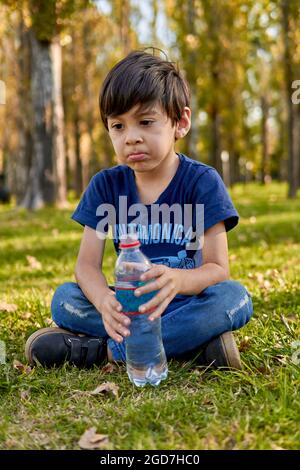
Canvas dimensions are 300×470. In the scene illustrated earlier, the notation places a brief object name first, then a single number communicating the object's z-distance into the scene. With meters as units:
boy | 2.72
